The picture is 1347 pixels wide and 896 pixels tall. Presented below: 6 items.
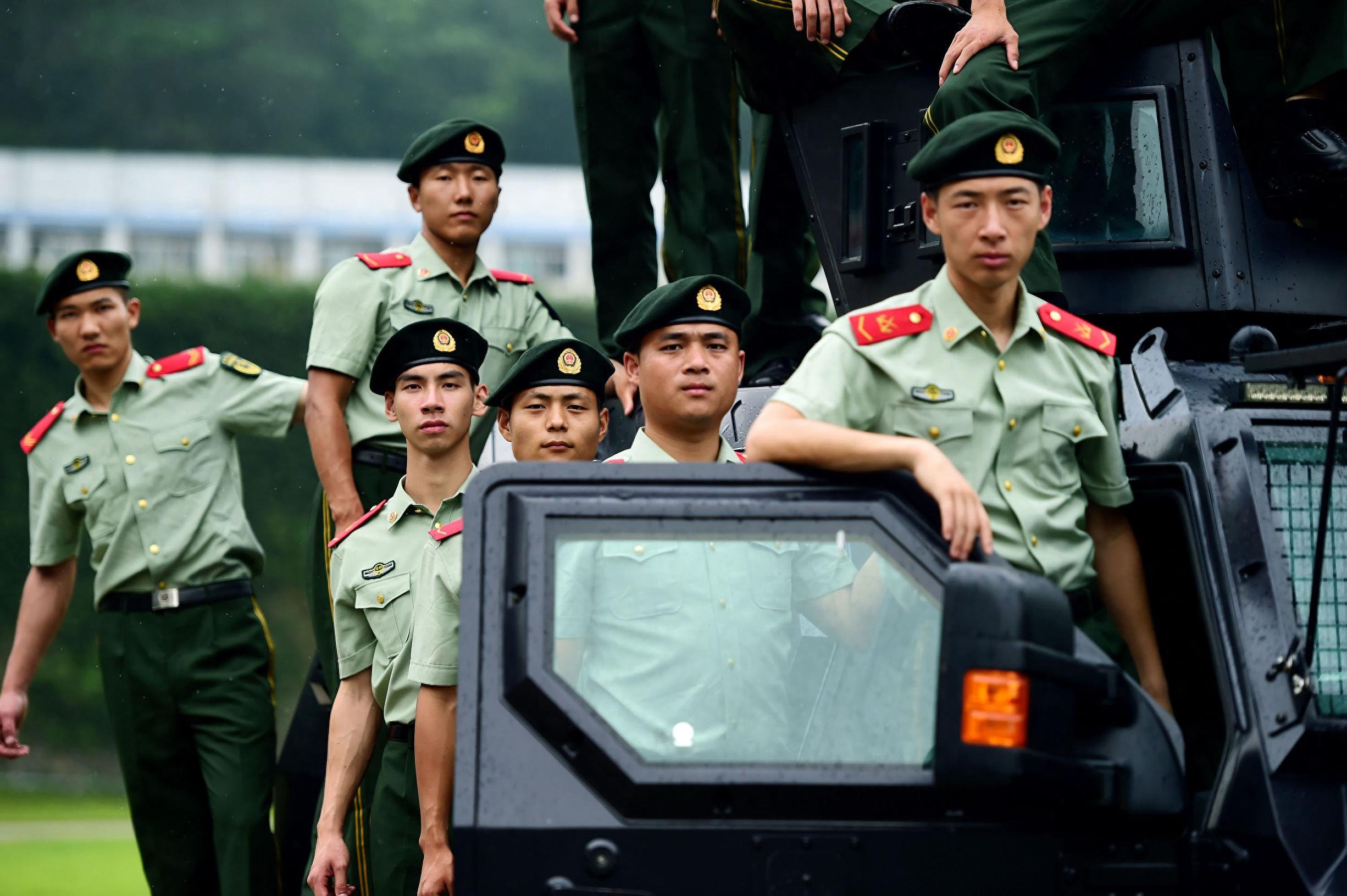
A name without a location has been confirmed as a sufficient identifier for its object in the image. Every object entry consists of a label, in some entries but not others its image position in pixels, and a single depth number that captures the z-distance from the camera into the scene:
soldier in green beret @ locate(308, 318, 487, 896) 8.23
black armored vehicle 5.20
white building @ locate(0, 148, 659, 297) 53.75
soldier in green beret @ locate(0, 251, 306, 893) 11.16
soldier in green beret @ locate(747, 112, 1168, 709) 6.21
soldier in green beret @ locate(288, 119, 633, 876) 10.10
